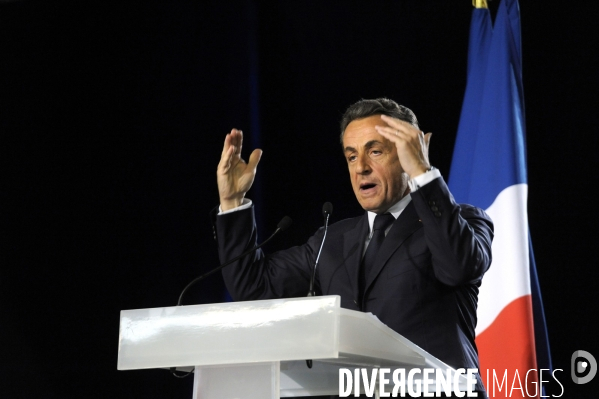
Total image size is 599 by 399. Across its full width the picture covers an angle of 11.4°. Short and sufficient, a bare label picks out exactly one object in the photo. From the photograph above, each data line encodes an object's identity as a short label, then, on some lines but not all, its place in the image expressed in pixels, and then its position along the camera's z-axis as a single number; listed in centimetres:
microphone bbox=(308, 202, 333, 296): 560
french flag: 637
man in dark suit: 559
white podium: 520
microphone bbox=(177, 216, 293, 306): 553
